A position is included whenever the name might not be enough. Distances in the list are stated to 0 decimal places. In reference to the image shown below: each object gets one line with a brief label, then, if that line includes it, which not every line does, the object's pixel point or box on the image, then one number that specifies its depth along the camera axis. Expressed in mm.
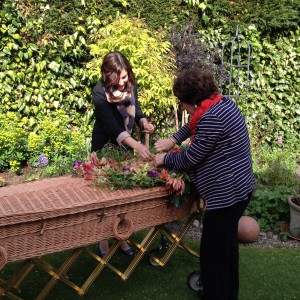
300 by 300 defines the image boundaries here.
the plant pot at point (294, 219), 4875
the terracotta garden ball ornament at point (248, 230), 4727
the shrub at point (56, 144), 6410
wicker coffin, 2697
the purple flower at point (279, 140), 7590
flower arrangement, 3146
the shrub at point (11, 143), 6355
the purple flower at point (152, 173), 3234
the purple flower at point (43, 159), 6289
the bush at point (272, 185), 5199
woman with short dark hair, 3008
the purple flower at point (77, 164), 3285
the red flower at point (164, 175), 3240
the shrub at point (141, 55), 6211
